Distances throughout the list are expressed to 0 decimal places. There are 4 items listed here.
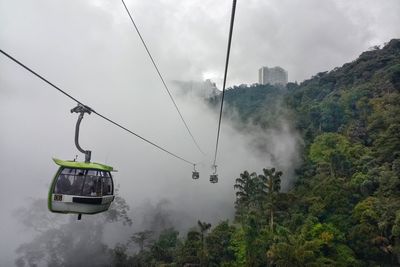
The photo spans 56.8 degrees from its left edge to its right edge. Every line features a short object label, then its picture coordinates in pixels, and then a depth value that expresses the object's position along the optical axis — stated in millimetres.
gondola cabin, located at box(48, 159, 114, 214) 13969
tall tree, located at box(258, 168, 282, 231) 51156
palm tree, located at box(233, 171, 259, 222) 59325
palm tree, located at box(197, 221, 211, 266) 49753
